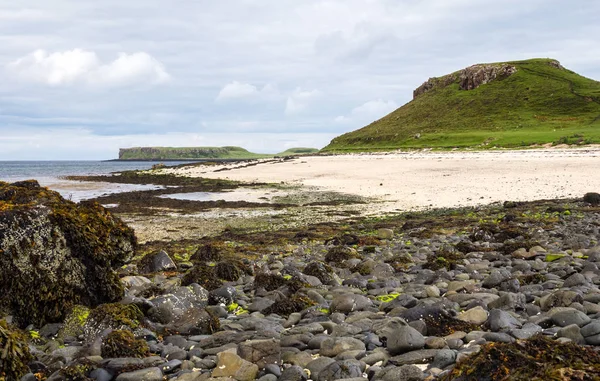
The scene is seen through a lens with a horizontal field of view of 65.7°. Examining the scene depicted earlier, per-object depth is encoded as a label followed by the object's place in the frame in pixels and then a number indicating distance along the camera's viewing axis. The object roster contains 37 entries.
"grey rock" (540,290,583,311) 6.06
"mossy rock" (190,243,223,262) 12.55
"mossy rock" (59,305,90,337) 6.23
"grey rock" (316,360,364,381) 4.61
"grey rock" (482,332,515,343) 4.95
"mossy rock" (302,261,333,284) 9.26
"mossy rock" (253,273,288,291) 8.74
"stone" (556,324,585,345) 4.72
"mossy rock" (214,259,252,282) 9.70
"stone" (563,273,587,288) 7.25
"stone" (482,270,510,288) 7.82
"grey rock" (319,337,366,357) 5.25
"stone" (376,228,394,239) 15.90
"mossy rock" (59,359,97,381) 4.67
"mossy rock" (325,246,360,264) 11.64
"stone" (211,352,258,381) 4.77
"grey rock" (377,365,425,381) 4.32
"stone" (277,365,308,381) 4.69
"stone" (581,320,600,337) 4.76
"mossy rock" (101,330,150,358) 5.26
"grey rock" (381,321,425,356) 5.04
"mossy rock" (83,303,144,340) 6.02
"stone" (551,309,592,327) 5.14
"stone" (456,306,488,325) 5.84
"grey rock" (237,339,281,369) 5.09
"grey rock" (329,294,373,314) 6.98
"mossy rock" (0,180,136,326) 6.14
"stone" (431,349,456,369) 4.55
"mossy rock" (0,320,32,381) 4.73
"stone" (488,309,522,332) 5.46
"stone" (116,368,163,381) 4.70
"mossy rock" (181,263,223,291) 8.78
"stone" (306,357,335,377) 4.82
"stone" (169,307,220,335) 6.29
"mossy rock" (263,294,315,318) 7.22
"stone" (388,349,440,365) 4.78
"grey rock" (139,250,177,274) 11.05
